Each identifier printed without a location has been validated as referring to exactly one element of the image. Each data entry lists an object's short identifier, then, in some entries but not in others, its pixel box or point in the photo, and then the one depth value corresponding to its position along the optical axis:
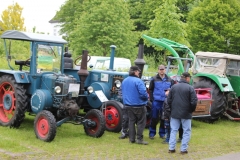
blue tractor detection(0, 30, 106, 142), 9.26
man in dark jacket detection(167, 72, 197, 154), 8.38
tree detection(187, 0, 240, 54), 34.12
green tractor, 12.63
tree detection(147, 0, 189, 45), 24.06
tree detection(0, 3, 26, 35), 41.81
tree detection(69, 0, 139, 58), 29.81
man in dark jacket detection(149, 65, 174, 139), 9.76
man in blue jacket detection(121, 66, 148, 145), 9.04
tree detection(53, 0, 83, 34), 41.84
